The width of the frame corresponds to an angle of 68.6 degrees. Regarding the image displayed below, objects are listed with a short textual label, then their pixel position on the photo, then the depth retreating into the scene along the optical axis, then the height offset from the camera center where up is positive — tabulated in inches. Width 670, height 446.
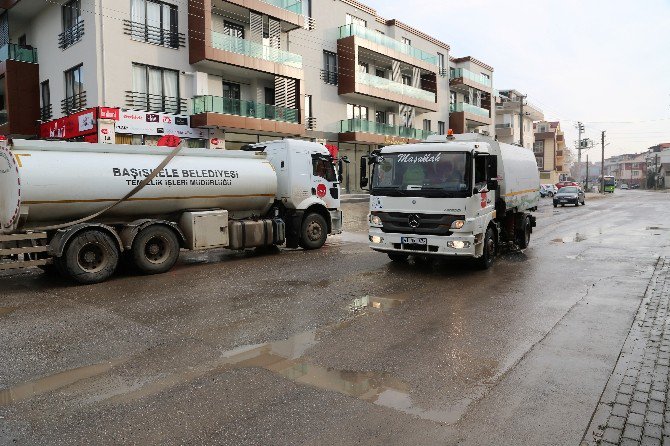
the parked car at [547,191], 2132.1 +12.8
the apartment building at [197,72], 877.2 +270.3
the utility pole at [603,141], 3246.8 +354.3
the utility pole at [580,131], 3430.1 +437.5
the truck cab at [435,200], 383.2 -3.8
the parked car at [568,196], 1401.3 -6.5
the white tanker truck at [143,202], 354.3 -4.2
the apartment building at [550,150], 3631.4 +336.9
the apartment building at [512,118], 2871.6 +472.1
